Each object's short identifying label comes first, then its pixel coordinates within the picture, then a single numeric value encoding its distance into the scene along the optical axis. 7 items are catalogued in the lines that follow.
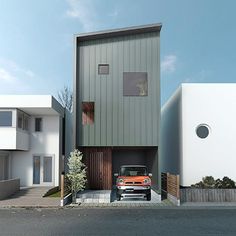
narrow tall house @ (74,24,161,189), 12.02
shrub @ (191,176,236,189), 11.36
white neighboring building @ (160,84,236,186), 12.31
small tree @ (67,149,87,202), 11.00
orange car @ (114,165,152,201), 11.02
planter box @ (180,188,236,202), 10.95
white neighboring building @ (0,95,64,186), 13.72
